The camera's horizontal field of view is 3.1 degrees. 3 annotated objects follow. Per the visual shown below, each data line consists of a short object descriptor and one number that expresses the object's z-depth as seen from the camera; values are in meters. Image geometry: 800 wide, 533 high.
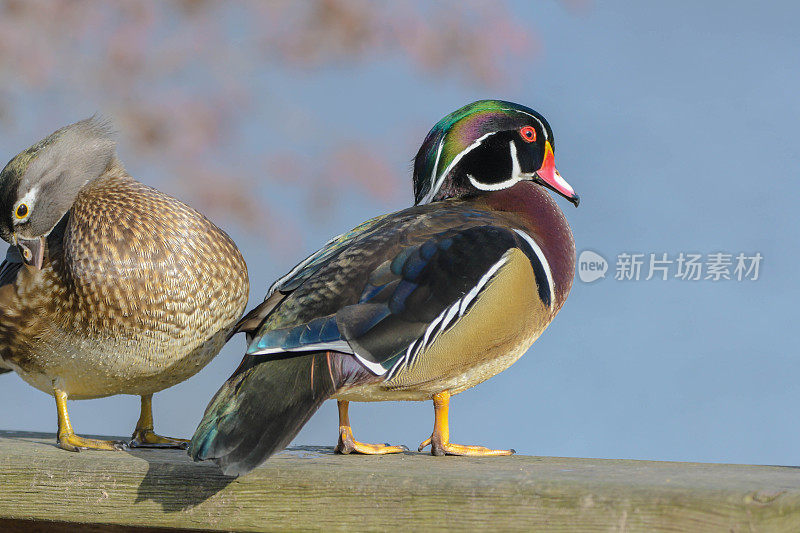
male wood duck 10.10
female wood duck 10.23
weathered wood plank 10.03
